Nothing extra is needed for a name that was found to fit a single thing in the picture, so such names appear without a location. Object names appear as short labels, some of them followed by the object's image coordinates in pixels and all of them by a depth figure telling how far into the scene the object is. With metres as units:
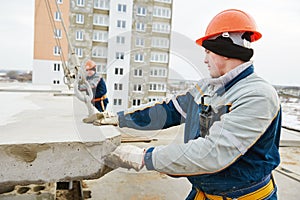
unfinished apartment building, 19.41
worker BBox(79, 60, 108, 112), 4.35
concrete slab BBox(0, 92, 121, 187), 1.22
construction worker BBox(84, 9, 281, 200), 1.17
